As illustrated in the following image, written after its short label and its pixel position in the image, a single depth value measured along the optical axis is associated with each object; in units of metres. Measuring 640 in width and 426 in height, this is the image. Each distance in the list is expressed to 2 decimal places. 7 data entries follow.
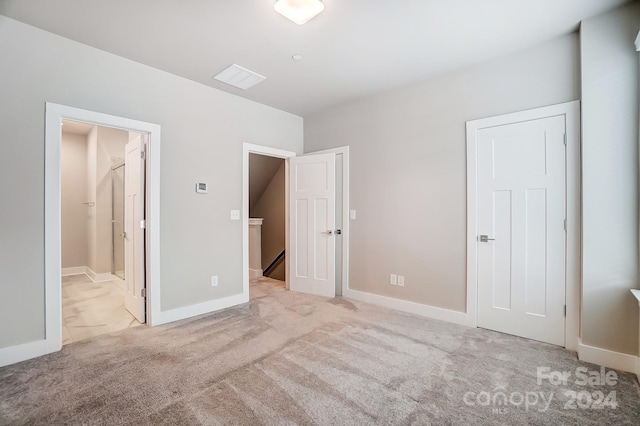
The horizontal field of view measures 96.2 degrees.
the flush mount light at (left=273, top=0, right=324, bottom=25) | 1.95
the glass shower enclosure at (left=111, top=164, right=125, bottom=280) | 4.86
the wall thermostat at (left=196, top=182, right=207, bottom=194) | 3.33
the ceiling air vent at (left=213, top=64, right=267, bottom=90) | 3.02
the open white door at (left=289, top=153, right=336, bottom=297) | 4.04
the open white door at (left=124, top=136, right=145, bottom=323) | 3.09
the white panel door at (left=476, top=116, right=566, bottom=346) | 2.53
